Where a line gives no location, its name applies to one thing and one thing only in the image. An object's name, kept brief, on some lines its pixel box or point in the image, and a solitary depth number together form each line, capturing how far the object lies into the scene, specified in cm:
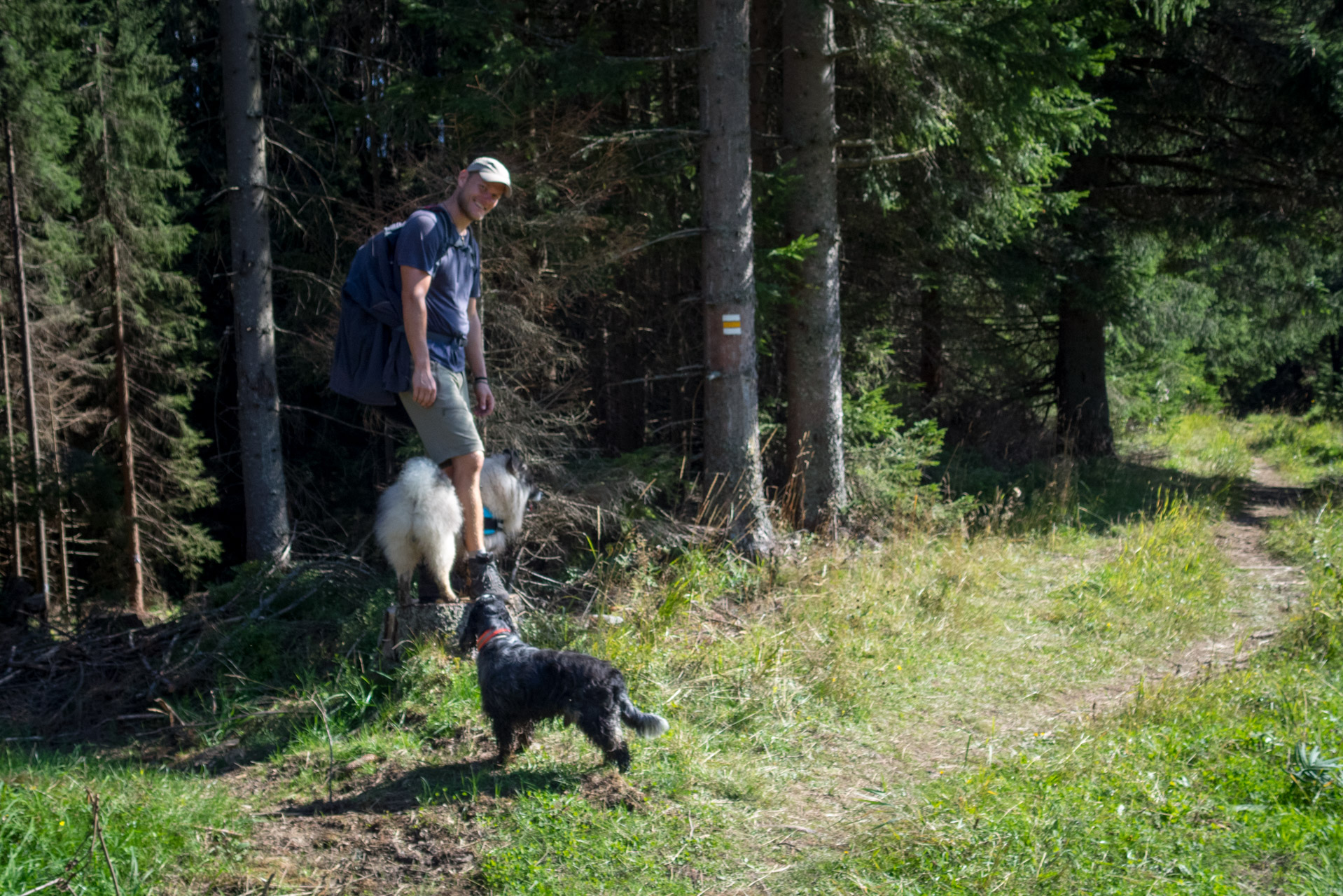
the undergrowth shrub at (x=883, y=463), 857
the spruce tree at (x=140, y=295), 1212
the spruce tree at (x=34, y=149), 1101
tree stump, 488
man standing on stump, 437
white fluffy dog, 454
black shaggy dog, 380
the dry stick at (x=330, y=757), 398
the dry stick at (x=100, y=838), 272
